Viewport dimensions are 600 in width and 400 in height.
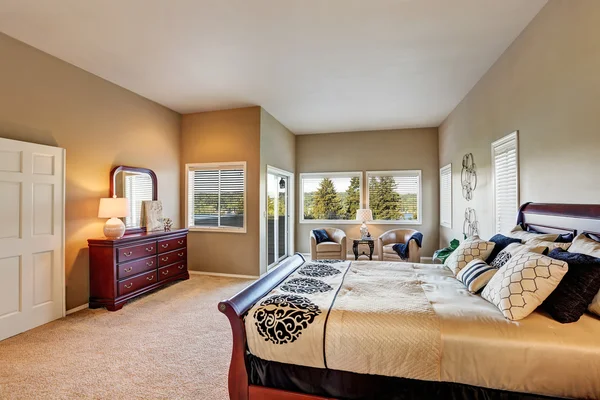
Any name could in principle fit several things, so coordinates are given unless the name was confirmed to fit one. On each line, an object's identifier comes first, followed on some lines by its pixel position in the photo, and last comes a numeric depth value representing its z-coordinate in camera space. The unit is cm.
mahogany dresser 357
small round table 554
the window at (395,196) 663
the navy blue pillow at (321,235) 582
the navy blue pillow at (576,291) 154
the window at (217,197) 523
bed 142
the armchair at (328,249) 559
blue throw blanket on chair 526
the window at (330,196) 691
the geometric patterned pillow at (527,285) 160
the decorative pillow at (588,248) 156
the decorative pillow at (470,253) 258
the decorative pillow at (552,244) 201
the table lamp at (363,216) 625
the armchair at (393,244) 521
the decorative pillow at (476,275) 208
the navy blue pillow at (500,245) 253
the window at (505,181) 308
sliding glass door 578
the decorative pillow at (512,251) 198
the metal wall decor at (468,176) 428
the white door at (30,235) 287
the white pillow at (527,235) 224
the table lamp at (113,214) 371
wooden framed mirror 415
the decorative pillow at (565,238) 216
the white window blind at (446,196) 556
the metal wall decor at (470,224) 422
